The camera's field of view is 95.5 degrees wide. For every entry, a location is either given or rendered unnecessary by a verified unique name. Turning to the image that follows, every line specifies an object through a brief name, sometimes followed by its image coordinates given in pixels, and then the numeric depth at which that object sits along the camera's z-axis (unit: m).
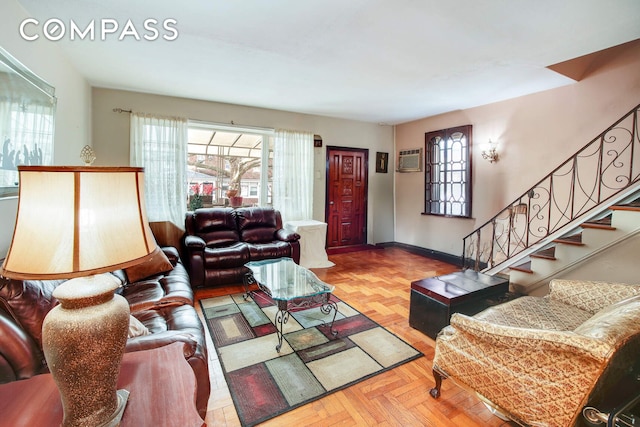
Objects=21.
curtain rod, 4.44
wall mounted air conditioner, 5.59
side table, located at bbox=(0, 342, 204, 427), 0.84
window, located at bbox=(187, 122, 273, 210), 4.68
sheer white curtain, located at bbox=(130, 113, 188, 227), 4.01
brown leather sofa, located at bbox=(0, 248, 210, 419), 1.22
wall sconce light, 4.35
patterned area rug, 1.81
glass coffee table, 2.38
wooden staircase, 2.52
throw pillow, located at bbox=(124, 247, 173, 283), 2.56
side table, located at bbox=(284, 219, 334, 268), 4.68
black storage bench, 2.38
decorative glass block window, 4.78
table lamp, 0.72
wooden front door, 5.66
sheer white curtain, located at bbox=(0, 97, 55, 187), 1.72
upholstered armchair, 1.20
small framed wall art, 6.07
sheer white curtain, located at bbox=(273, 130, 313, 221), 5.00
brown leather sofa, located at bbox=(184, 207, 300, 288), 3.56
